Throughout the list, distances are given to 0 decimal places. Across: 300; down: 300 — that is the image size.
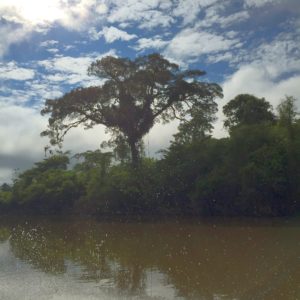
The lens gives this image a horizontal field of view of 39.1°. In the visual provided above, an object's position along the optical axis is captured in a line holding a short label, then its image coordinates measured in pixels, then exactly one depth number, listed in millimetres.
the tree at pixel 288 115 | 25016
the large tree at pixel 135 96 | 35094
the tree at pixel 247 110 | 37719
